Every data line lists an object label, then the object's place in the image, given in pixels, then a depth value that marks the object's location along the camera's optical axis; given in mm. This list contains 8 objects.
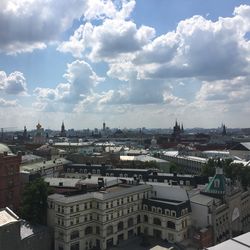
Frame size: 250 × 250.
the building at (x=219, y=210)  64113
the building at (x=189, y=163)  136862
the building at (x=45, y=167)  97971
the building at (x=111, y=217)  59632
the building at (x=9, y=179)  72828
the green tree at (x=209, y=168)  98070
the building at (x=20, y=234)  52048
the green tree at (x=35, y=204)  63620
